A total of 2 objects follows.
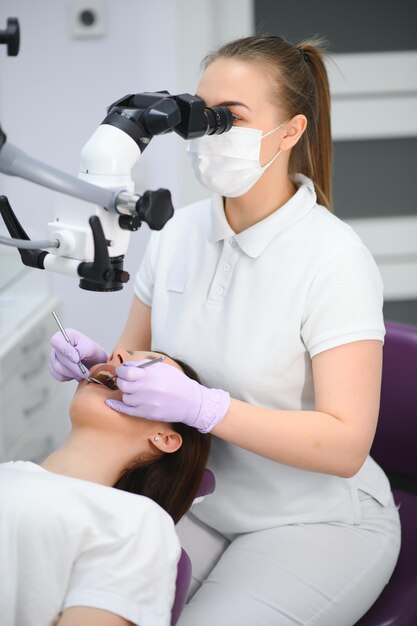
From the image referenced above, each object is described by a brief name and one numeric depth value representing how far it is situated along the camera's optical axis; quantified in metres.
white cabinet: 2.04
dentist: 1.33
